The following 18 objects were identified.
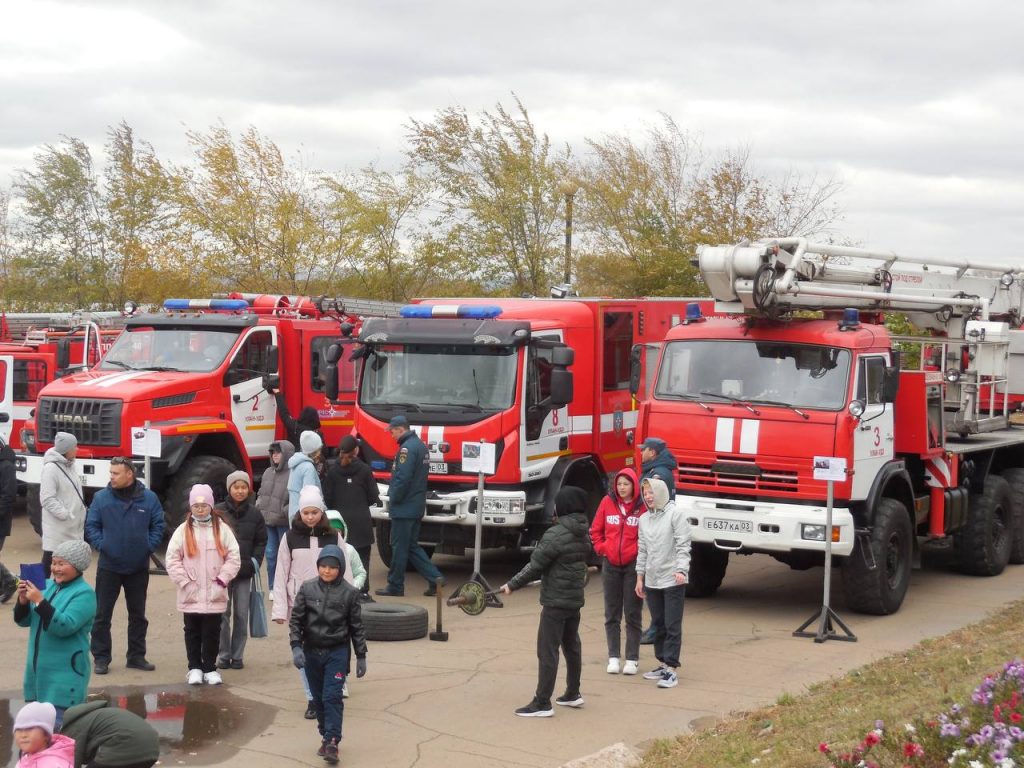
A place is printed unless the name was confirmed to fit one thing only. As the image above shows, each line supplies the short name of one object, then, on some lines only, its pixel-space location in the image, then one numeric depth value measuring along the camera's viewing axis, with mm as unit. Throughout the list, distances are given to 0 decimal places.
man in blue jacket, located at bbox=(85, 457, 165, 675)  10180
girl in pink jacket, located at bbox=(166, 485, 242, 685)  9688
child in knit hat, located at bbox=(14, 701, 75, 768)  5535
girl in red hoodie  10289
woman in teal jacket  7547
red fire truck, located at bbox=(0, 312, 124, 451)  18328
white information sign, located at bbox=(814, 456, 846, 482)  11523
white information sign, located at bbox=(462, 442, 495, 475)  12961
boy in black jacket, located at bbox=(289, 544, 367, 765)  8086
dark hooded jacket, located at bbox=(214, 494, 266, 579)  10383
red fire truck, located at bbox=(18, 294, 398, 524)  15398
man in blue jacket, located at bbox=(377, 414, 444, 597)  12973
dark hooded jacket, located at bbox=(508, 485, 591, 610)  9141
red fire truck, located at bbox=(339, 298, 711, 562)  13680
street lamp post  25969
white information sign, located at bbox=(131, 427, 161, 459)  14625
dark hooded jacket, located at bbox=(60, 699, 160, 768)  5695
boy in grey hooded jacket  10086
